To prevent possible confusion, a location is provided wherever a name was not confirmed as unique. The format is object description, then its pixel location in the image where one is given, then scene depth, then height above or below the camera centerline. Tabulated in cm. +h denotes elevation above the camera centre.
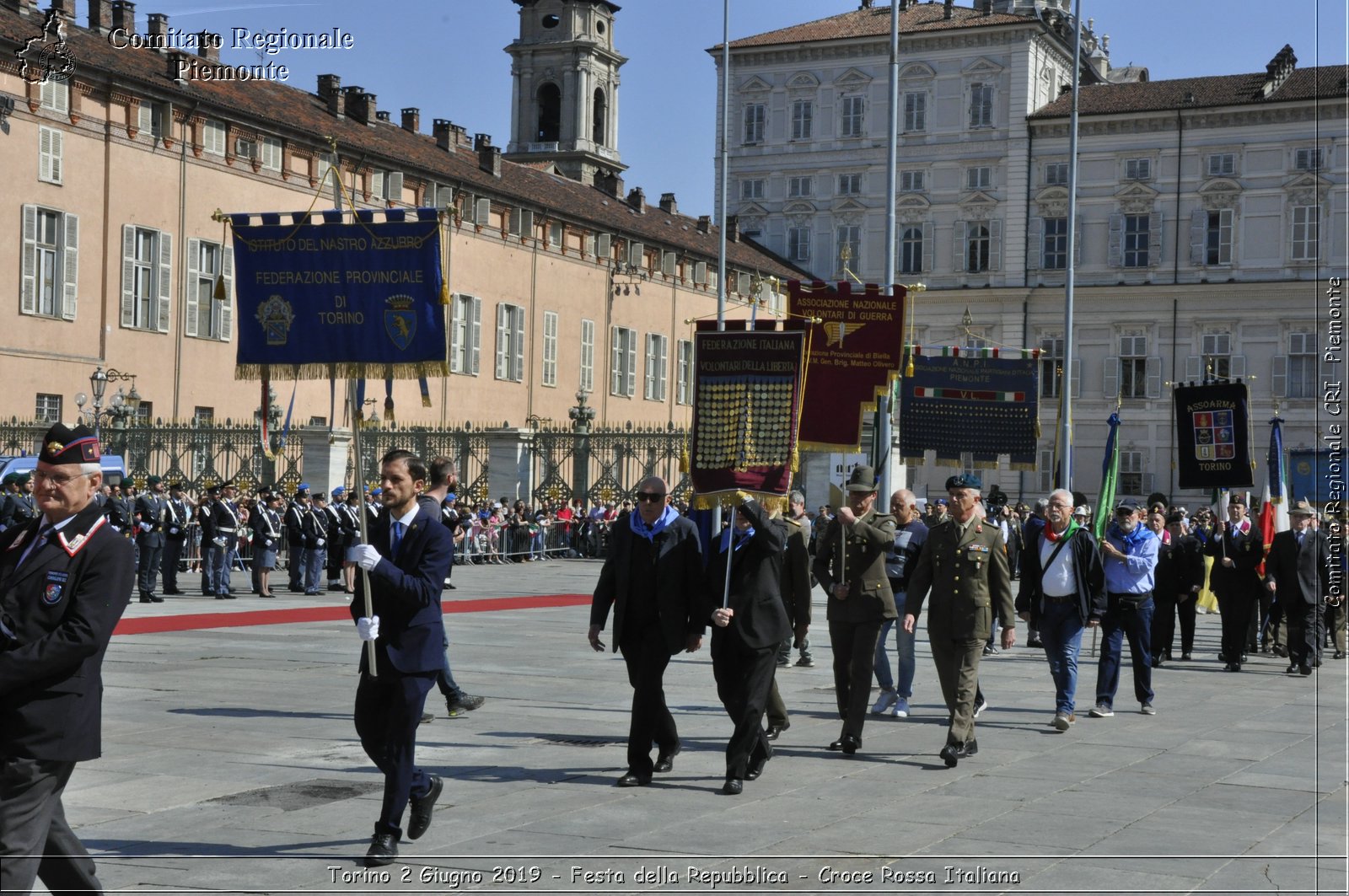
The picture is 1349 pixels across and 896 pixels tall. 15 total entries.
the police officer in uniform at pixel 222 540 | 2450 -137
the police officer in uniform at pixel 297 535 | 2625 -137
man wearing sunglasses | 970 -88
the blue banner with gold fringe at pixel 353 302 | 1022 +91
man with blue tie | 758 -88
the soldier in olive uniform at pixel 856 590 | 1112 -91
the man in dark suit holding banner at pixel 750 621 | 982 -97
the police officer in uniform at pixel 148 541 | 2352 -136
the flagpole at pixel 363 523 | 755 -35
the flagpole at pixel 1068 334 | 3163 +266
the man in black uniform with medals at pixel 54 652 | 541 -67
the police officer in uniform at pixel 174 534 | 2455 -130
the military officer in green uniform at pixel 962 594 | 1095 -91
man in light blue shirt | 1345 -113
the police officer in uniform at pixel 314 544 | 2616 -150
